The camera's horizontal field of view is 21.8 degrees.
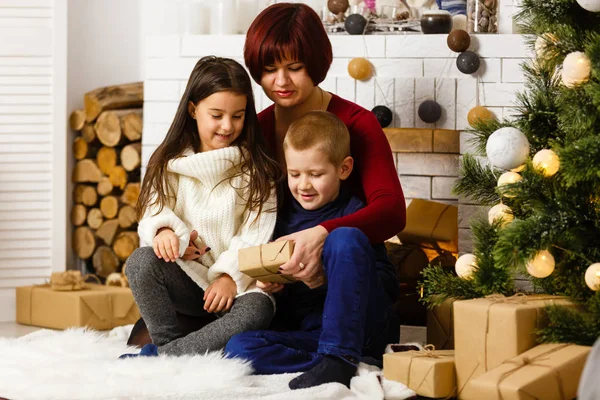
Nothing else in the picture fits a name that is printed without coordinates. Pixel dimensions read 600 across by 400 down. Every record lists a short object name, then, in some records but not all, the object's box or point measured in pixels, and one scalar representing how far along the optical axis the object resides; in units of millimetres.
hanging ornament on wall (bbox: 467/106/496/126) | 4928
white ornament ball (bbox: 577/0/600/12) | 3287
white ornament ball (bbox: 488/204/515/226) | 3612
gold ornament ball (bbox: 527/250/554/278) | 3330
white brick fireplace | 4996
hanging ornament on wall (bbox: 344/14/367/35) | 5178
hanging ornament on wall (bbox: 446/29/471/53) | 4923
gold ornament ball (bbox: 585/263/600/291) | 3234
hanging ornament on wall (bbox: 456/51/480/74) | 4933
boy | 3464
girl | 3840
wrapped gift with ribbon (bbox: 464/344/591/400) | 3002
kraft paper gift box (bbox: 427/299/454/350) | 4293
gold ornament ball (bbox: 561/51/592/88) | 3322
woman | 3494
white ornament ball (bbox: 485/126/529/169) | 3510
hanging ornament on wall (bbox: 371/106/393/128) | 5115
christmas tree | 3274
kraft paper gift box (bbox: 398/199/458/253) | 5059
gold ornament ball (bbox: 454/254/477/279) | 3662
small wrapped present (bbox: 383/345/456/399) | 3398
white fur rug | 3302
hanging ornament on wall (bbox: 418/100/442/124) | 5059
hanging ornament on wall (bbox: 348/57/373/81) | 5151
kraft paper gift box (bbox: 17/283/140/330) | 5369
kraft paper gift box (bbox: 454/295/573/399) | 3262
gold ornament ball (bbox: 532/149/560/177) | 3418
